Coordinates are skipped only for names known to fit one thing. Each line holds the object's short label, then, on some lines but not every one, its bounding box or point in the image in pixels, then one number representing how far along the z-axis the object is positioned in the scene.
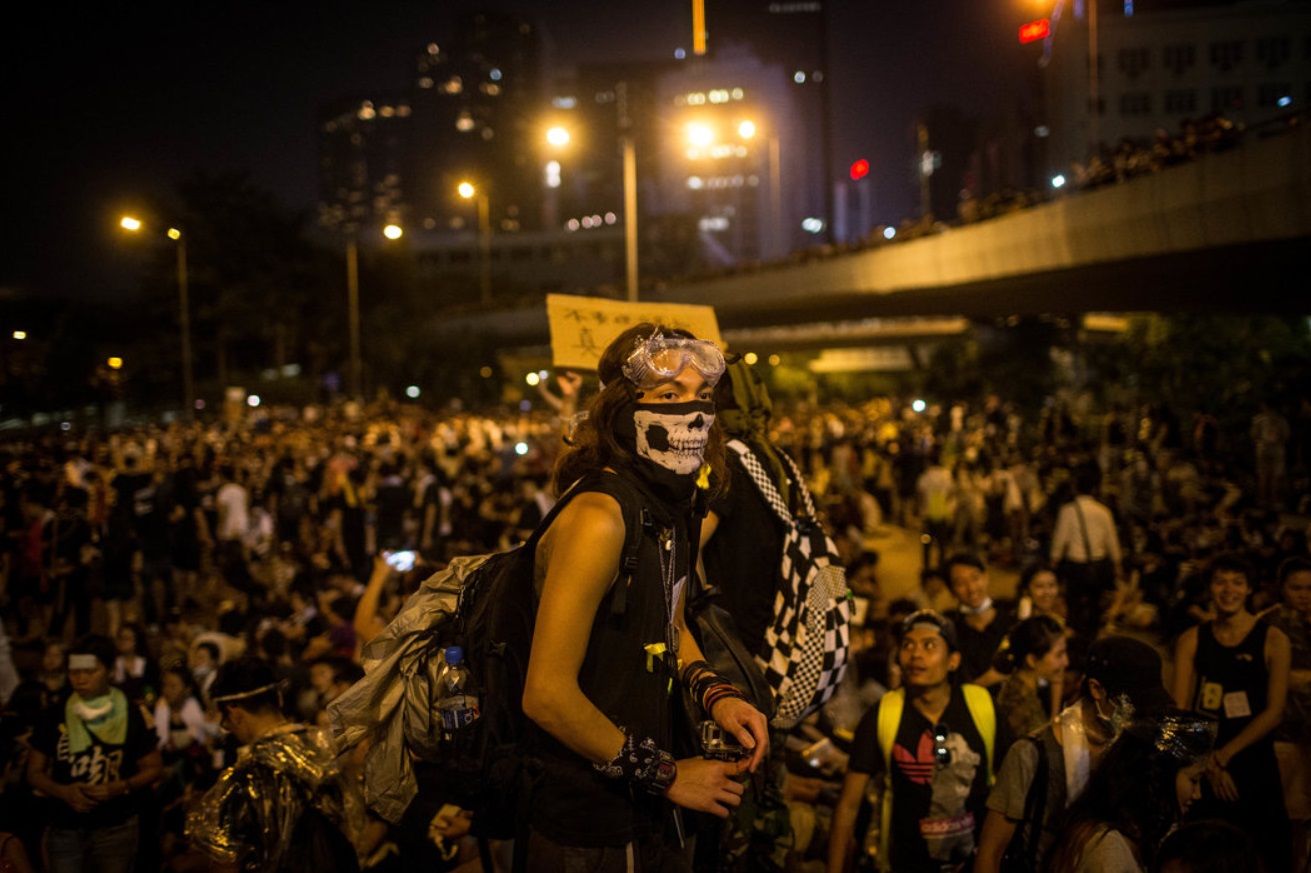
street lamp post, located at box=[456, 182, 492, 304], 18.64
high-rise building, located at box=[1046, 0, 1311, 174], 63.19
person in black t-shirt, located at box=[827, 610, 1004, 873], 3.38
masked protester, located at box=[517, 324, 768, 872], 2.14
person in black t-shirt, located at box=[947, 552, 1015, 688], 5.11
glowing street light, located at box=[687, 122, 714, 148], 14.37
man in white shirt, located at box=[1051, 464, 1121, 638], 8.51
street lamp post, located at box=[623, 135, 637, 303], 13.48
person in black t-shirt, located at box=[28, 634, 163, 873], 4.16
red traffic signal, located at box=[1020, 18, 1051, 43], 34.80
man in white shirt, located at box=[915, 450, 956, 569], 13.45
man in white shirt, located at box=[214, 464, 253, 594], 12.09
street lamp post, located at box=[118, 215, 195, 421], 27.33
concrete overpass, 13.45
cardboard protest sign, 5.20
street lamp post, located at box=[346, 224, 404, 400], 35.69
